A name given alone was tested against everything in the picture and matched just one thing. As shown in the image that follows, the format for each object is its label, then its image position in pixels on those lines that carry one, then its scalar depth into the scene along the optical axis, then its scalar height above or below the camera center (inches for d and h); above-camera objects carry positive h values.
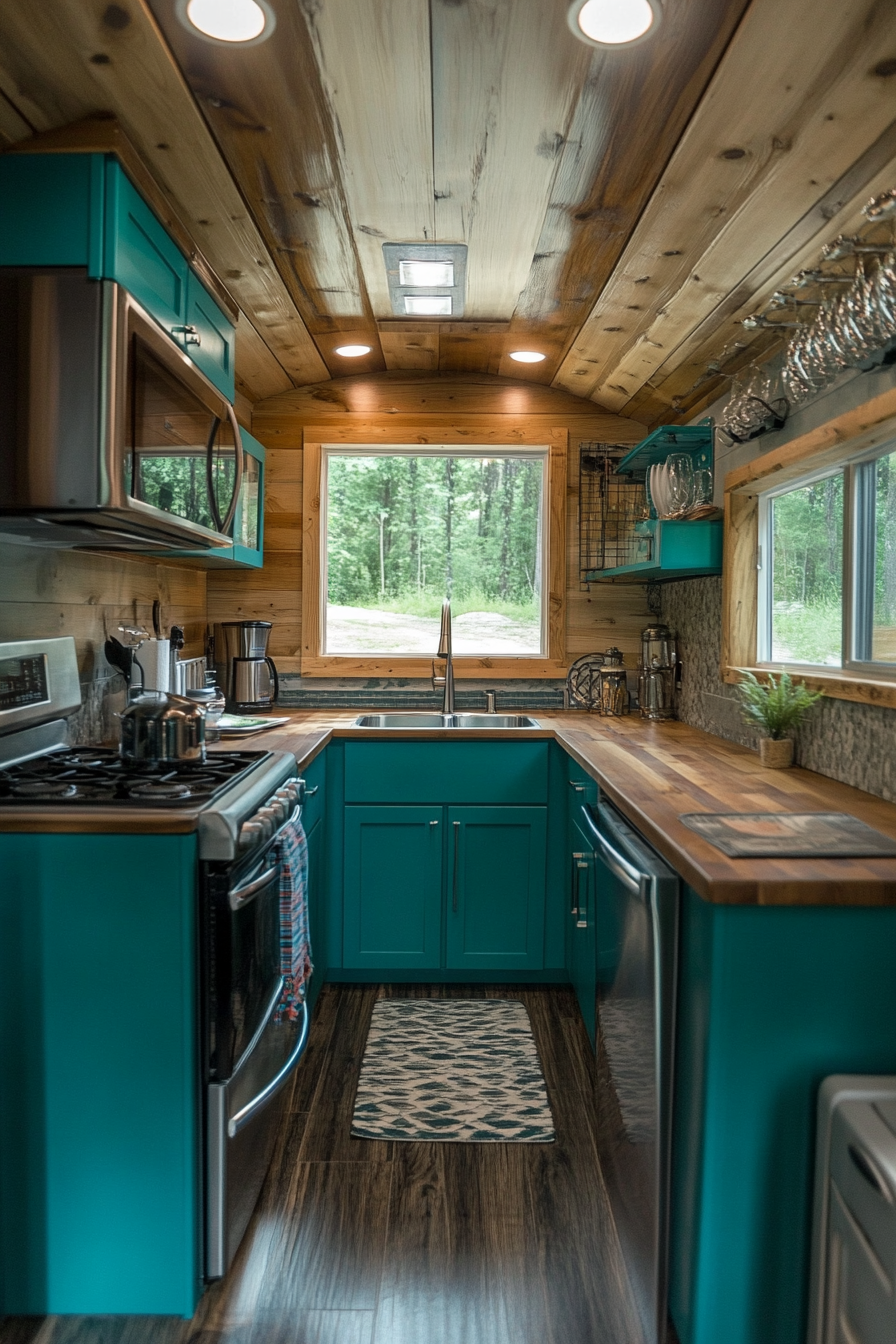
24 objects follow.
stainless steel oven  66.5 -29.1
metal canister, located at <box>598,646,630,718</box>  146.6 -8.1
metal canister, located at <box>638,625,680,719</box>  141.9 -5.6
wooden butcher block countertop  54.9 -13.3
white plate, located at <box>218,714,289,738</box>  116.5 -11.4
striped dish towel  79.9 -24.5
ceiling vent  99.6 +40.9
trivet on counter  60.2 -13.4
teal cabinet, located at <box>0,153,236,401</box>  67.8 +30.5
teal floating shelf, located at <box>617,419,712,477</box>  125.2 +27.2
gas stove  65.2 -11.9
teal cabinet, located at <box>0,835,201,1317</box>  64.9 -28.6
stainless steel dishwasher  61.1 -29.4
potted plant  96.0 -7.5
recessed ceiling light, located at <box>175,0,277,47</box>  58.7 +39.3
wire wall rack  152.9 +21.1
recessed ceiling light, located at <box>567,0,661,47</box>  57.7 +38.9
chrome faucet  145.8 -4.4
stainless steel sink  143.0 -12.8
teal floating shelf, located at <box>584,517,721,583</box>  119.3 +11.9
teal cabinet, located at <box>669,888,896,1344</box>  55.7 -25.7
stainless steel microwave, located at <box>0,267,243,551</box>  66.4 +16.7
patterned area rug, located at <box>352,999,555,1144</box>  90.1 -46.9
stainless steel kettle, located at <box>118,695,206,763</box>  80.7 -8.2
